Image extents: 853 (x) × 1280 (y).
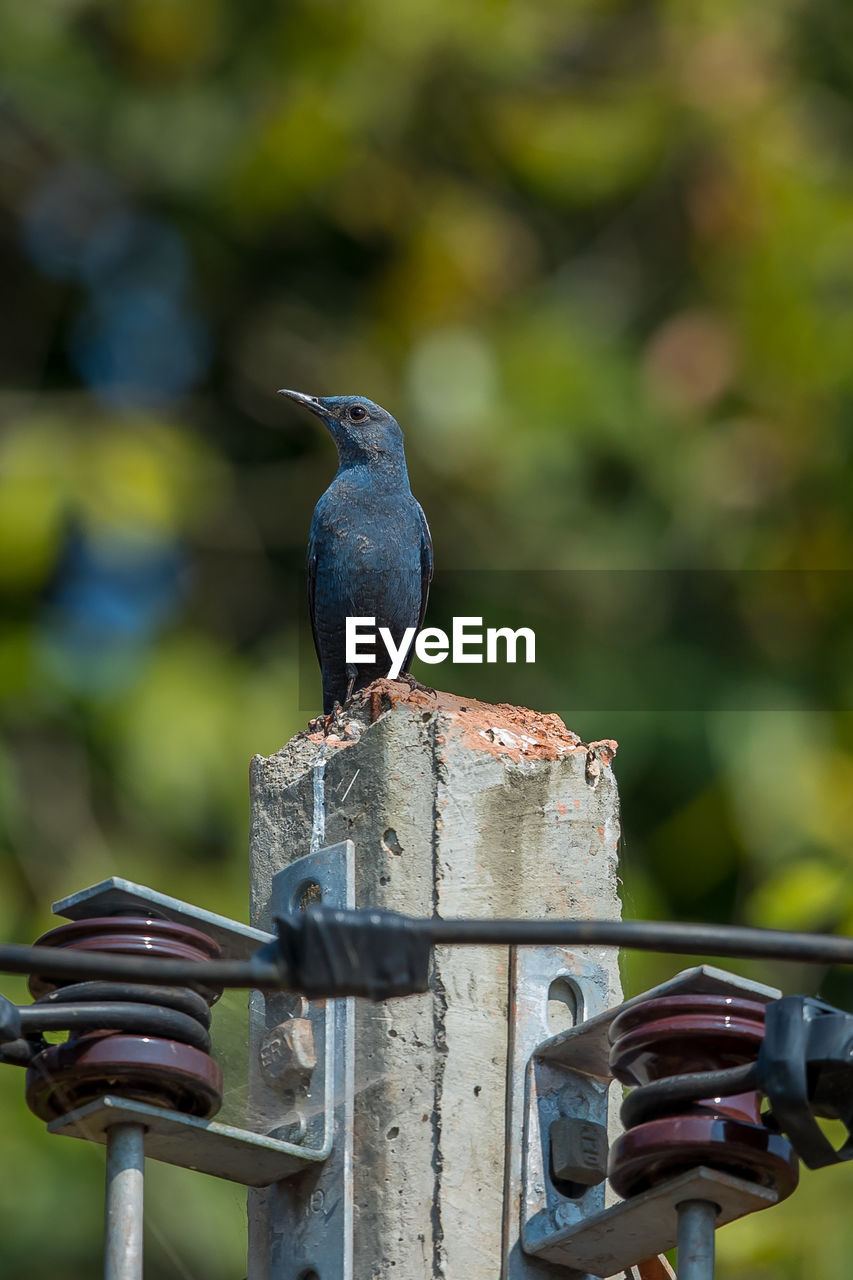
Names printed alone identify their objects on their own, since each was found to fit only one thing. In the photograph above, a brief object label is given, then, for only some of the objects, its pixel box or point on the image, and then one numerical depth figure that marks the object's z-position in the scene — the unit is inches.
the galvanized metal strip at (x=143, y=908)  244.2
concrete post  253.9
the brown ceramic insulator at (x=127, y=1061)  237.0
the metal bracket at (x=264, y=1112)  243.3
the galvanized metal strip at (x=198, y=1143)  239.9
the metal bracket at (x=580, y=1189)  237.0
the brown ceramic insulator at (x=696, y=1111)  231.9
